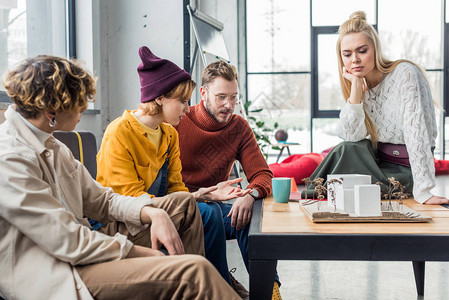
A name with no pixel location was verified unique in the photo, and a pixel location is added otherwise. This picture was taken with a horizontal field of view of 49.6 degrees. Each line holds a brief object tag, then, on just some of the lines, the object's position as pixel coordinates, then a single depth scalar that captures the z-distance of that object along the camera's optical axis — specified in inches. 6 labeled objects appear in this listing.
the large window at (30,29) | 112.4
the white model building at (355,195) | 57.6
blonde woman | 76.3
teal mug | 71.1
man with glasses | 84.4
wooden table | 49.1
